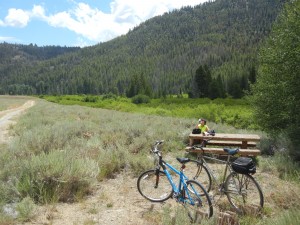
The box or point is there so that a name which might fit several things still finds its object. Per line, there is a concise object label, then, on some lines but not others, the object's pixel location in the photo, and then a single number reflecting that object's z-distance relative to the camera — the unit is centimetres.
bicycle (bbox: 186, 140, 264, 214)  400
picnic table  665
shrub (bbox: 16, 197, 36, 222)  398
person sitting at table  751
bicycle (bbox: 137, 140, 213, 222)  395
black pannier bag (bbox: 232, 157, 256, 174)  400
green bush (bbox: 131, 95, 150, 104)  4798
